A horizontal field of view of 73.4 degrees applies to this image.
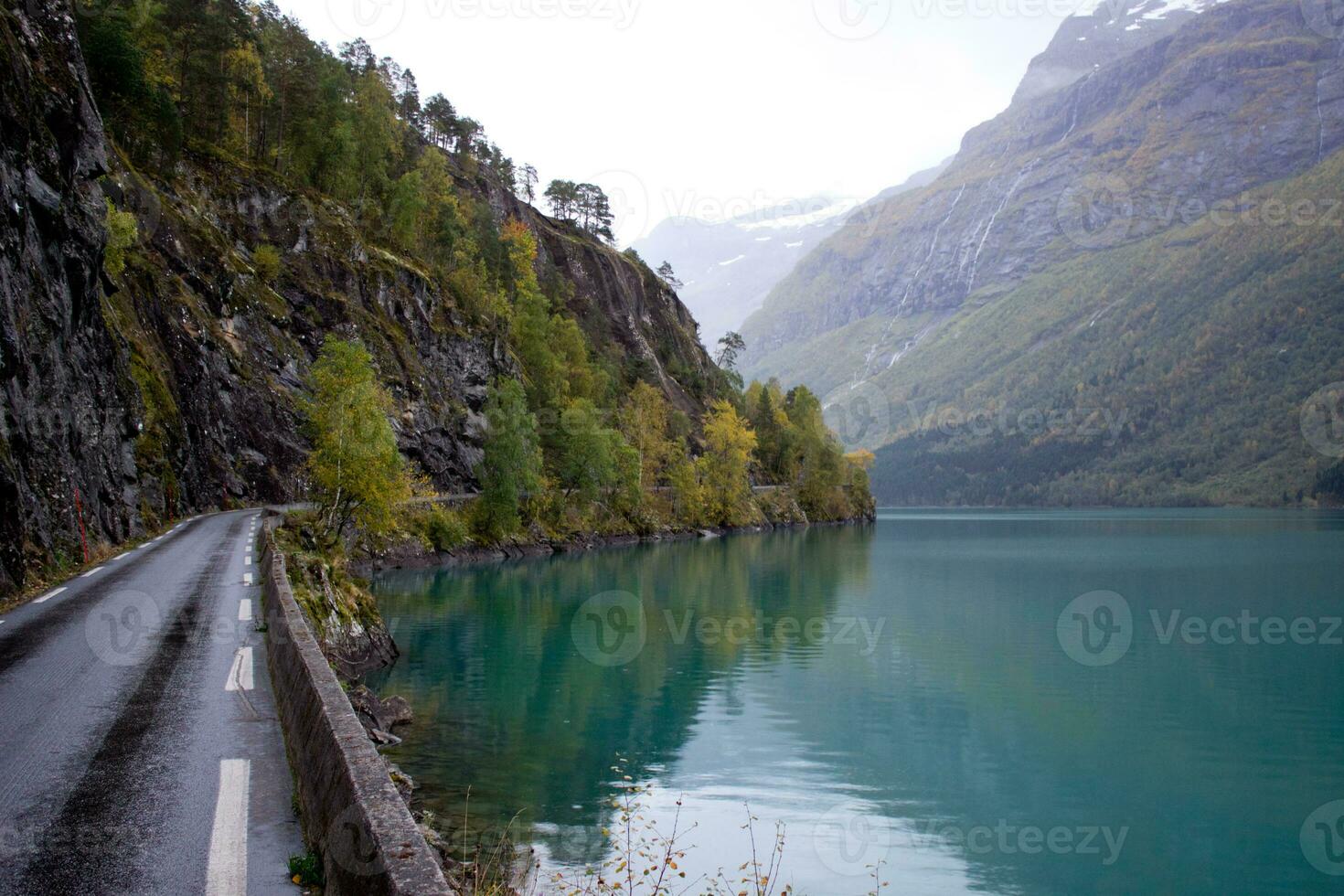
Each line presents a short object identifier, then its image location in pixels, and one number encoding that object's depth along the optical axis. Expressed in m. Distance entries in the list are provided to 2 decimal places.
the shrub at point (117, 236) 44.31
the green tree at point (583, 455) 83.62
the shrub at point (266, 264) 64.03
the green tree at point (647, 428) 100.94
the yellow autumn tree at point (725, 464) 113.62
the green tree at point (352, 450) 41.66
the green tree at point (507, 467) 71.44
